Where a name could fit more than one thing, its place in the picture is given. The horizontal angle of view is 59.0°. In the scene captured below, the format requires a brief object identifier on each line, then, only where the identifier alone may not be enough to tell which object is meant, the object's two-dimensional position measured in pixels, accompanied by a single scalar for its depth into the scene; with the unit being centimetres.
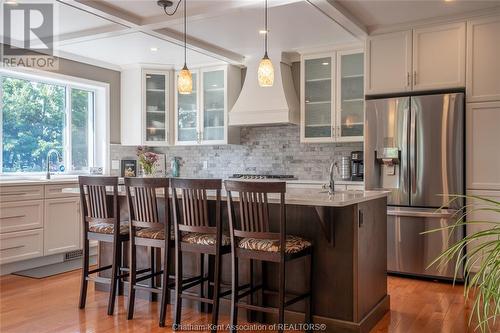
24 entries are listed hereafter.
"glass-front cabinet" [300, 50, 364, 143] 522
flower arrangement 482
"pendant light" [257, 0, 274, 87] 317
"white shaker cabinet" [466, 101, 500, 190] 414
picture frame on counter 646
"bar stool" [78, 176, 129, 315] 333
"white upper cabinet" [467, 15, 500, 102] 414
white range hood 560
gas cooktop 578
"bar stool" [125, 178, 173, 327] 310
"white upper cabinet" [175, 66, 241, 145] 613
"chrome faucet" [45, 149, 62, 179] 526
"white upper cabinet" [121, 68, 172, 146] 634
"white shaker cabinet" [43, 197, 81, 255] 482
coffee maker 519
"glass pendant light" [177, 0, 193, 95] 351
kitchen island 288
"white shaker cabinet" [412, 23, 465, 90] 429
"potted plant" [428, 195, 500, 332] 110
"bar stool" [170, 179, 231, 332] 288
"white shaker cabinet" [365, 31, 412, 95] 453
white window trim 624
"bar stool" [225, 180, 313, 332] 264
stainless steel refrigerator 425
